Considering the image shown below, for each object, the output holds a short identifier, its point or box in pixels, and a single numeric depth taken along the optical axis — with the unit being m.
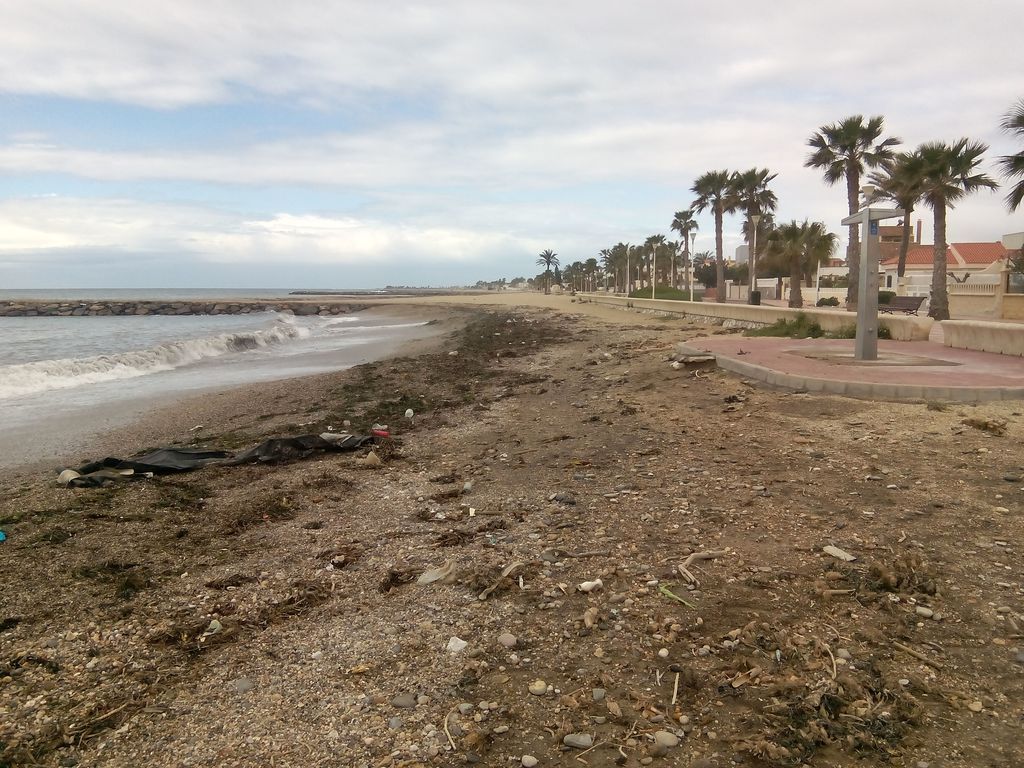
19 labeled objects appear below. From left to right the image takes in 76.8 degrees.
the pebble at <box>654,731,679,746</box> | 2.50
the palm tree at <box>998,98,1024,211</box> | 17.64
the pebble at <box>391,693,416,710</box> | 2.80
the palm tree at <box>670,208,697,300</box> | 65.75
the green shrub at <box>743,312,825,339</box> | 15.41
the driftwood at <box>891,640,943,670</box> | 2.87
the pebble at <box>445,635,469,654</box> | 3.22
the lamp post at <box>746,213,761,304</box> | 33.01
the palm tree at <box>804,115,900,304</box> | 28.67
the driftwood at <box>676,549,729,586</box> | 3.86
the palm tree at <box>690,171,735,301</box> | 43.28
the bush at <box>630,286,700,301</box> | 48.98
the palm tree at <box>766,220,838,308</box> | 34.19
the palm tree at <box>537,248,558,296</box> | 133.25
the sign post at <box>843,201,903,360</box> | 9.99
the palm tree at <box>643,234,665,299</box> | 84.12
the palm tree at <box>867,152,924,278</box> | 24.91
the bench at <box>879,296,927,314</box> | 28.34
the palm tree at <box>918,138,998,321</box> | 23.92
